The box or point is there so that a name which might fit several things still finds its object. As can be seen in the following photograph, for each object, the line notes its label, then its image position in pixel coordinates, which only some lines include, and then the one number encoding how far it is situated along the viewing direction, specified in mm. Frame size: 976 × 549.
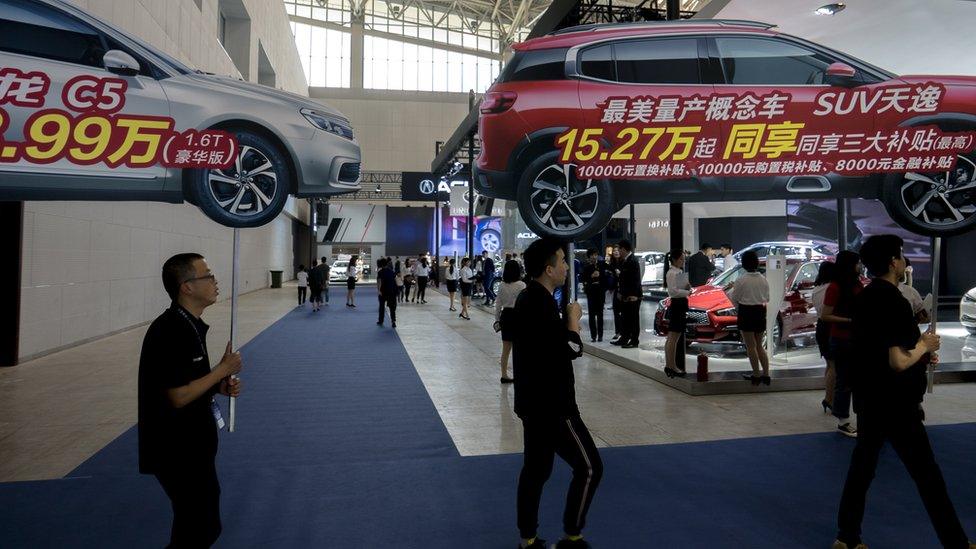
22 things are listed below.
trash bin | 24850
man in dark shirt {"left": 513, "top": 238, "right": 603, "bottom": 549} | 2771
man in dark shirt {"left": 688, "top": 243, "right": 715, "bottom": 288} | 8172
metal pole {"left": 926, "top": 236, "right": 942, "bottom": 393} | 4495
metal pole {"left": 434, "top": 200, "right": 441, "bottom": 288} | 23441
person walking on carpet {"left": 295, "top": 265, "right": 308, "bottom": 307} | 16792
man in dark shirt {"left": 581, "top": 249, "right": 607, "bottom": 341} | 9562
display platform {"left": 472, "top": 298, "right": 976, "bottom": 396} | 6406
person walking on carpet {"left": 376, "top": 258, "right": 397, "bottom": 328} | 12070
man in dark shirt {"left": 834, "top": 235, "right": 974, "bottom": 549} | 2691
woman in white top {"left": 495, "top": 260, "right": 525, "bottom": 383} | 6301
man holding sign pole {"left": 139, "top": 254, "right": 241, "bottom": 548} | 2135
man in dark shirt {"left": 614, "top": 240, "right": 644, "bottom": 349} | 8328
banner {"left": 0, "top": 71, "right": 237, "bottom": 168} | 4410
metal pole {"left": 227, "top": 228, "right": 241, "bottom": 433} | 3541
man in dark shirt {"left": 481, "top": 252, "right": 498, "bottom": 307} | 16516
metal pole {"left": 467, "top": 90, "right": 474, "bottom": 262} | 15139
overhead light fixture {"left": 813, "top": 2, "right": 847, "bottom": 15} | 6336
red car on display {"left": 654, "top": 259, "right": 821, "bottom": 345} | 8078
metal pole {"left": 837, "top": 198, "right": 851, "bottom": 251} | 6458
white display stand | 7457
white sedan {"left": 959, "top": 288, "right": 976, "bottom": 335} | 8703
